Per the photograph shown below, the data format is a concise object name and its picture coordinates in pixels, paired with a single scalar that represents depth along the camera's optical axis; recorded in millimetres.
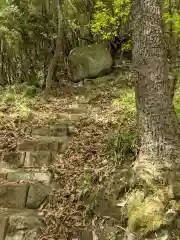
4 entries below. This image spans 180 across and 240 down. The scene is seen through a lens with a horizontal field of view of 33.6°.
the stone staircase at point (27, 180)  4273
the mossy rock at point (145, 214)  3738
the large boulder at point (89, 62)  11469
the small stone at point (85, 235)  4031
